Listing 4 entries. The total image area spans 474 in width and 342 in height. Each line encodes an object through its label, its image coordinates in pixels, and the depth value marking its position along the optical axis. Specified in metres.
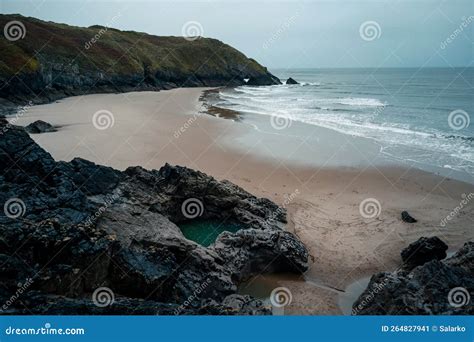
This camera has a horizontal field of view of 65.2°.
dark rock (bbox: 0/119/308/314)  6.94
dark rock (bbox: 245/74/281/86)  112.38
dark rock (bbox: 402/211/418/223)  13.94
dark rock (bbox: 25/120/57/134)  24.88
